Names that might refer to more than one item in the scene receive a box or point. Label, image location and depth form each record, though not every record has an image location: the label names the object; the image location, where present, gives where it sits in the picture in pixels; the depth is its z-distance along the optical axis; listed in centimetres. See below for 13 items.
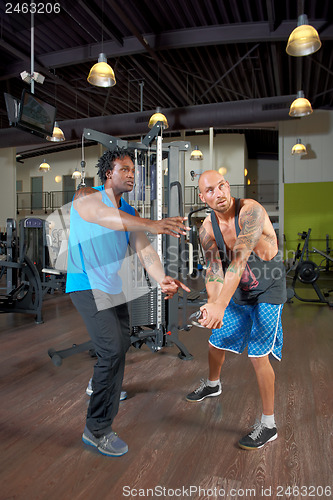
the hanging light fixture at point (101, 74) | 482
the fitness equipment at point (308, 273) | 579
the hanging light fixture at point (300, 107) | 596
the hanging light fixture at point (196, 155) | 1028
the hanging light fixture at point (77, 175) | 1234
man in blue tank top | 176
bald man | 181
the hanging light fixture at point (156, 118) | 681
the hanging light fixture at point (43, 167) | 1320
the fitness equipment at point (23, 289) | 466
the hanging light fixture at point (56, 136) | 766
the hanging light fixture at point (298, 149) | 926
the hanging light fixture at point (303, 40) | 396
